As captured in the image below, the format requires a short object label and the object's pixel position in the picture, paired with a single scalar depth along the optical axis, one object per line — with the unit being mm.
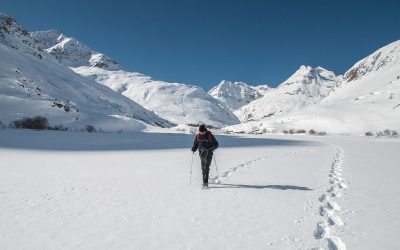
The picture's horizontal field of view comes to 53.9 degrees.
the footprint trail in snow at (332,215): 7210
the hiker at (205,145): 13297
